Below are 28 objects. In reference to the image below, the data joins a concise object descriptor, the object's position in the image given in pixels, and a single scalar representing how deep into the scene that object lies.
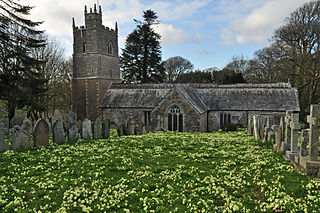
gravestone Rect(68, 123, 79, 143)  13.59
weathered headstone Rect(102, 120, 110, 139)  15.62
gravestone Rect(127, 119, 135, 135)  18.39
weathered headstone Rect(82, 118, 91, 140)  14.91
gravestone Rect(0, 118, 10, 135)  17.39
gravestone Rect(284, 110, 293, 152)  9.84
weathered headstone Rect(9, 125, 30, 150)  11.10
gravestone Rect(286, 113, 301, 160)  8.81
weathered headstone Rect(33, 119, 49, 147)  11.73
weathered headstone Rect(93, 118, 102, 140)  15.22
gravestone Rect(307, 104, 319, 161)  7.19
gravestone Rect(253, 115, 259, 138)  16.54
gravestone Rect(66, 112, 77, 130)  13.87
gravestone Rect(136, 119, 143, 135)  19.54
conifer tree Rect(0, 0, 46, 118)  23.44
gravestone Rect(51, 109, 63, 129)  16.62
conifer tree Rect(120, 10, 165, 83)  43.78
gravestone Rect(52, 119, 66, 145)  12.78
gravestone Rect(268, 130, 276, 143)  12.29
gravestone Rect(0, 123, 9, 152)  11.09
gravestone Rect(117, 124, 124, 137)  17.81
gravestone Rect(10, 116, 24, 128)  18.45
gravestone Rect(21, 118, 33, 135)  14.18
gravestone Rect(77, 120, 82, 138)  15.39
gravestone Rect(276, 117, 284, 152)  10.47
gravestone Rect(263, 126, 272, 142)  13.30
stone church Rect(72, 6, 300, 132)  24.25
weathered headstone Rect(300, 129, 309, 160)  7.92
